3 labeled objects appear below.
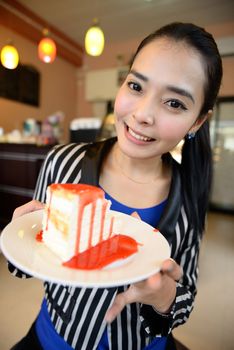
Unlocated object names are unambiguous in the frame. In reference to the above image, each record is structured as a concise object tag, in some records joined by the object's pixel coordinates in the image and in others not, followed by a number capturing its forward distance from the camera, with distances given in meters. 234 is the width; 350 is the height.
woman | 0.78
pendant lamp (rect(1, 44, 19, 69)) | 3.76
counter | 3.21
